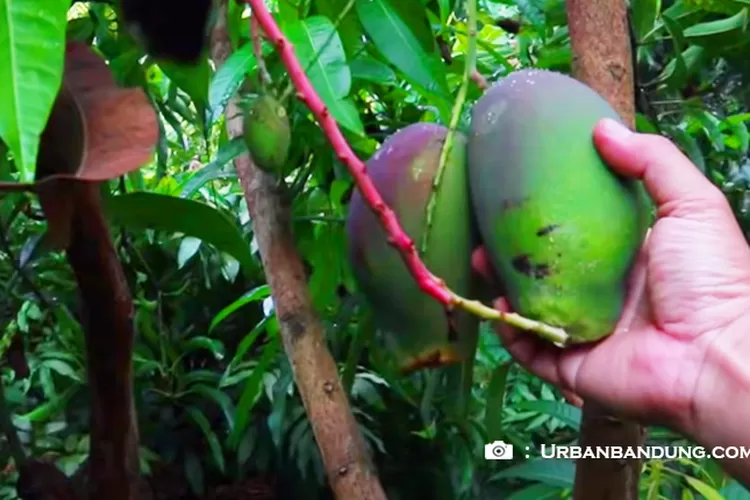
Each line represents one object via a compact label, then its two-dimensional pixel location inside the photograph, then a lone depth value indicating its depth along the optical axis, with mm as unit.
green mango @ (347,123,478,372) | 512
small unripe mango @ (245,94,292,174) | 495
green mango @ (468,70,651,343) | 476
